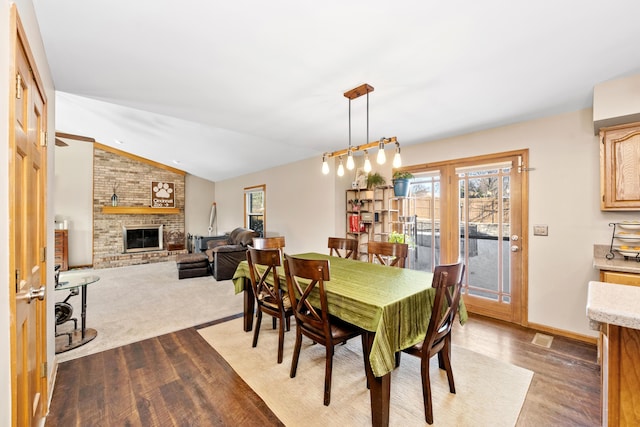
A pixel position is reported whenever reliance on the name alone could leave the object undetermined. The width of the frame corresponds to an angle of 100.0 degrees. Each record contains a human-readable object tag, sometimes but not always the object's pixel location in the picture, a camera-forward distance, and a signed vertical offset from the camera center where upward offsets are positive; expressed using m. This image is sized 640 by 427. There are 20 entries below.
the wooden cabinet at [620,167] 2.23 +0.39
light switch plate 2.88 -0.19
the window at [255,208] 6.71 +0.18
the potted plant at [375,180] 4.21 +0.53
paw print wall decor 7.85 +0.61
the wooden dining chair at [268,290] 2.27 -0.70
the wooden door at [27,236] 1.01 -0.10
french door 3.11 -0.15
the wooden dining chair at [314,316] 1.78 -0.75
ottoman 5.25 -1.01
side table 2.62 -1.22
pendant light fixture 2.14 +0.58
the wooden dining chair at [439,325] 1.62 -0.73
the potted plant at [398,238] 3.71 -0.34
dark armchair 5.11 -0.83
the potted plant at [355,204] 4.57 +0.17
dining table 1.53 -0.62
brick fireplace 6.97 +0.17
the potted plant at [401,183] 3.75 +0.44
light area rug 1.72 -1.30
